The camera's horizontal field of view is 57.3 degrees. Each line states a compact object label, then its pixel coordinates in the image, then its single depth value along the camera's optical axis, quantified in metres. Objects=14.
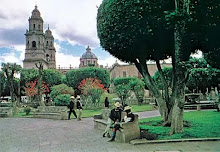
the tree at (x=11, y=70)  23.48
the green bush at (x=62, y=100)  21.97
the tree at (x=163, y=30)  7.88
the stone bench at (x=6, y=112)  18.52
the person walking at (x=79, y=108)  14.37
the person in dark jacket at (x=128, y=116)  7.40
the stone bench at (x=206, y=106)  19.49
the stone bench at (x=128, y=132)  7.04
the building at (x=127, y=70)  52.41
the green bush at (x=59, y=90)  26.36
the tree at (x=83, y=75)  42.34
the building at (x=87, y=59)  91.62
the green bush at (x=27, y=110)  19.11
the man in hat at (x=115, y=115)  7.53
